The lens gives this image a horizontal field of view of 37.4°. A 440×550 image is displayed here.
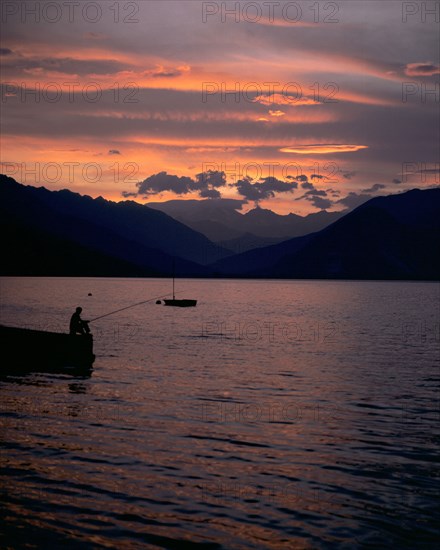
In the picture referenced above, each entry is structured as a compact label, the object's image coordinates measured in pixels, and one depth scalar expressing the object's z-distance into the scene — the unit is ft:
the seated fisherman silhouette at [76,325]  125.91
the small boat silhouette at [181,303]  378.88
